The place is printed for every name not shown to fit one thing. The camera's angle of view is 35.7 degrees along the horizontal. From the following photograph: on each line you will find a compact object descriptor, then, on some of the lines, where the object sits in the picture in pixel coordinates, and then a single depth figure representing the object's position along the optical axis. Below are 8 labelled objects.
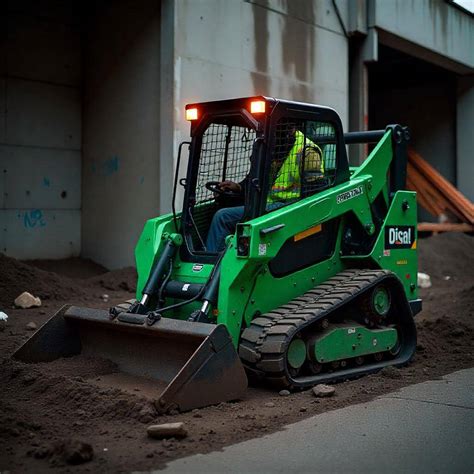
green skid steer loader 5.70
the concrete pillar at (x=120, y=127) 11.47
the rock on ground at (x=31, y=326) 8.19
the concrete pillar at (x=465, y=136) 19.50
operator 6.38
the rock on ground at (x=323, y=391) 5.77
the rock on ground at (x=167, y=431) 4.51
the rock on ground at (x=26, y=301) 9.41
